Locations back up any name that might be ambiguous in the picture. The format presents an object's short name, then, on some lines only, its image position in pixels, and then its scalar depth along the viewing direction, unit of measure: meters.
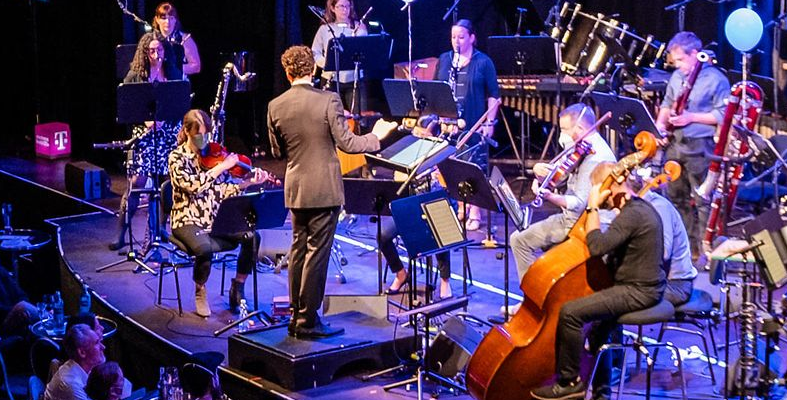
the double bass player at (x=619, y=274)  13.35
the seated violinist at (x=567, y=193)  16.01
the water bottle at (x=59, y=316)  18.21
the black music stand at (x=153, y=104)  20.10
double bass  13.56
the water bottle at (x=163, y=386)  13.84
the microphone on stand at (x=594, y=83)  22.57
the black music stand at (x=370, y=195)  16.45
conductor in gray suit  14.71
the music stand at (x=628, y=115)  18.13
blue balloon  20.80
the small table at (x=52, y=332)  17.74
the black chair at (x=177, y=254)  18.13
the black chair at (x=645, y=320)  13.45
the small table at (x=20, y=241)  22.22
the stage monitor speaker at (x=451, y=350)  15.03
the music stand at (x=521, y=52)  25.25
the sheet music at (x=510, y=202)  15.57
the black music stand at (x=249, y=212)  16.68
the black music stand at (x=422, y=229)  15.51
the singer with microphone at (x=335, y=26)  24.19
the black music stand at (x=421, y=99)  19.89
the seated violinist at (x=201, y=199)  17.66
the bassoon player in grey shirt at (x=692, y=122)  19.07
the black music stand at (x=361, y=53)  22.71
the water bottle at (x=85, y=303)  18.84
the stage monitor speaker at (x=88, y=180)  25.60
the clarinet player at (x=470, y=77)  21.24
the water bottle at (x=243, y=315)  17.45
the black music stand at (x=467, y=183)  16.23
